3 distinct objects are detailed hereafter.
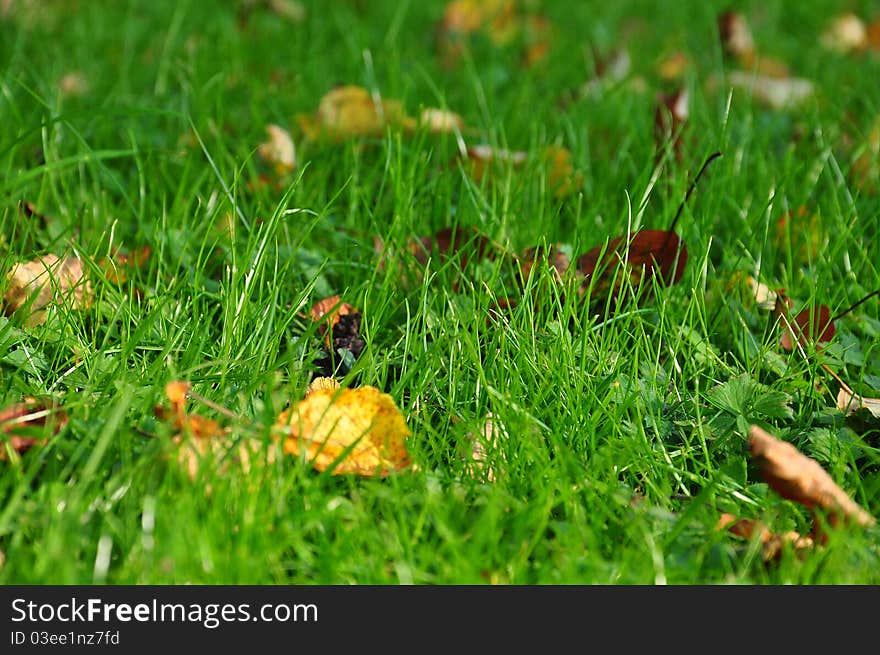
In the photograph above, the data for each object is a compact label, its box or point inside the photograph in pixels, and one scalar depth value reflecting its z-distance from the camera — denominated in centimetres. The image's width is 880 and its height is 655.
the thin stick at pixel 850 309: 143
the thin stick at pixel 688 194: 146
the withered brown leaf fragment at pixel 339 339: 144
